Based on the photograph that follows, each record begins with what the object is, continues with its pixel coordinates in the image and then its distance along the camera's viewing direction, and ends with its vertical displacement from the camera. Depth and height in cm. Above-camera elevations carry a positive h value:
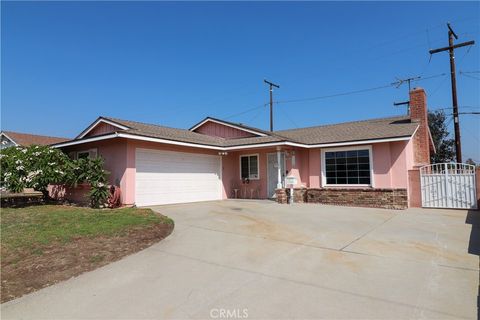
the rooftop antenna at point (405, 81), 2046 +611
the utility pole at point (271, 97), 2890 +740
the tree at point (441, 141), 2984 +313
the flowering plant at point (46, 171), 1187 +39
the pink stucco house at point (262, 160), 1261 +79
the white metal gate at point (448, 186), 1232 -49
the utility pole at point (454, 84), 1614 +464
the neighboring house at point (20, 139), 2594 +370
